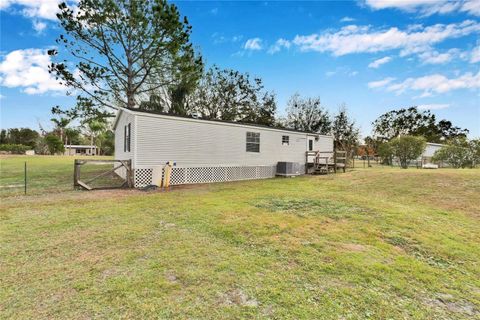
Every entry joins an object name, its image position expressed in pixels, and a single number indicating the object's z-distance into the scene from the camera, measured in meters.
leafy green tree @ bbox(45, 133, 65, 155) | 45.29
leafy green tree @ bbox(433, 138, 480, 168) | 19.86
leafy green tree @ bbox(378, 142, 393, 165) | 26.14
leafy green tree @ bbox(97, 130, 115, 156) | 47.28
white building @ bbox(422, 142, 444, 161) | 27.33
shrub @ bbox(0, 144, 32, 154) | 42.16
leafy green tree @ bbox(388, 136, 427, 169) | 23.43
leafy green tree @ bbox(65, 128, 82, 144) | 48.54
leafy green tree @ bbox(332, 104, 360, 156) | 29.38
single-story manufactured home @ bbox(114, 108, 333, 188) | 10.23
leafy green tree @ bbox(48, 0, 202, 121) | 15.47
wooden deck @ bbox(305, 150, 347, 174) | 15.97
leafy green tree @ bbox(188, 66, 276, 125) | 25.97
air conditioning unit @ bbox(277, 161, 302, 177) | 14.73
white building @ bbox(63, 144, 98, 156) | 54.53
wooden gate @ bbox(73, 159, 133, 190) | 9.18
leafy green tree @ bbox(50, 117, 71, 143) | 17.19
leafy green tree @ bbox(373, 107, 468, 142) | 41.38
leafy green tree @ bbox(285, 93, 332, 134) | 29.41
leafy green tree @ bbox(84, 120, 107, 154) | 41.33
